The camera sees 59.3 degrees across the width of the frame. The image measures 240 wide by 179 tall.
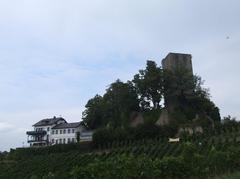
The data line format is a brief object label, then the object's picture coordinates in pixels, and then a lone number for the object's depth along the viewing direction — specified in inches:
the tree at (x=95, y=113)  1732.2
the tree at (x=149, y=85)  1600.9
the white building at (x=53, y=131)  2057.8
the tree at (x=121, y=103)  1631.0
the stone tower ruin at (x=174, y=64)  1655.9
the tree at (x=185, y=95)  1616.6
